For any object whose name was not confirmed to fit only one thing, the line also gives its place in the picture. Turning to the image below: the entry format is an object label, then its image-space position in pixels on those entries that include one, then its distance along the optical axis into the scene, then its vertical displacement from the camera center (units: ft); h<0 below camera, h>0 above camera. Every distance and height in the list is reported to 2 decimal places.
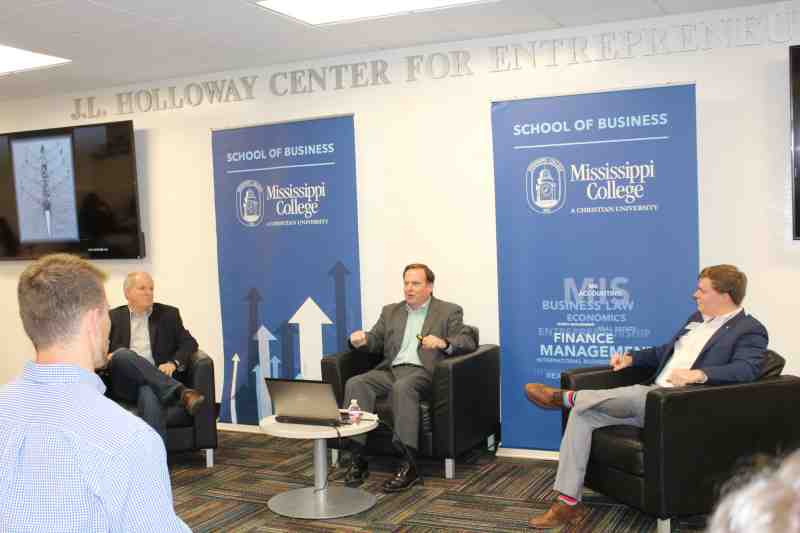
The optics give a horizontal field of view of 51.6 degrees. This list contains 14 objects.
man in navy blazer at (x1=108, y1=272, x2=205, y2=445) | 17.19 -2.42
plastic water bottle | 14.83 -3.33
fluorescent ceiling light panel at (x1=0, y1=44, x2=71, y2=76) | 18.85 +4.30
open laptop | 14.52 -3.04
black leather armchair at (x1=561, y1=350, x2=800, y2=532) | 12.57 -3.50
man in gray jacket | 16.14 -2.65
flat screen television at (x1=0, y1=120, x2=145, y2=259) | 21.57 +1.34
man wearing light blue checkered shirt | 4.81 -1.28
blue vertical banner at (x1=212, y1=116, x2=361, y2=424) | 19.66 -0.46
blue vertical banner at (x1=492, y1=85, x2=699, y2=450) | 16.33 -0.25
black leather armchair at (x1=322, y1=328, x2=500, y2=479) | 16.07 -3.60
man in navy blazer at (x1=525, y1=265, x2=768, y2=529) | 13.38 -2.57
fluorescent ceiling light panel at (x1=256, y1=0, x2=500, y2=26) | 15.58 +4.24
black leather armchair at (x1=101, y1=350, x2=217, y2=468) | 17.42 -3.89
